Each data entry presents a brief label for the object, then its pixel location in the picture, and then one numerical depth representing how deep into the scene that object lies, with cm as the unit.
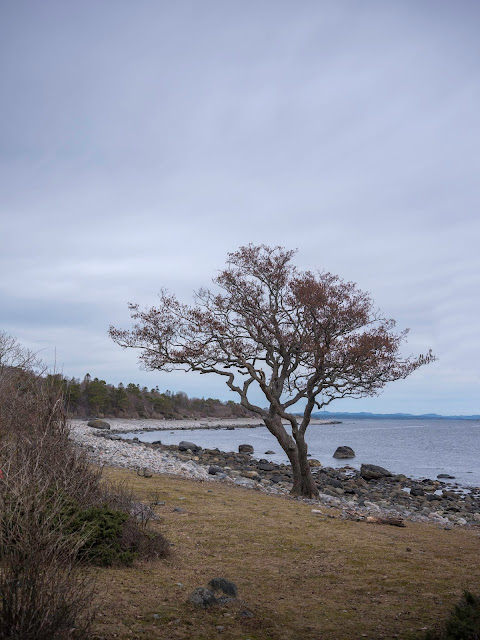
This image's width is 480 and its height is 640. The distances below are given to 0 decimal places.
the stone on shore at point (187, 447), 4003
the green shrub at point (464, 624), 454
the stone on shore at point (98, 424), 6604
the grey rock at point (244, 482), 1939
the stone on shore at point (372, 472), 3186
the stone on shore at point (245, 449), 4769
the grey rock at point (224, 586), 671
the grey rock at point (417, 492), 2625
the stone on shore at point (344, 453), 4738
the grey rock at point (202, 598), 627
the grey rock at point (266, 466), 3241
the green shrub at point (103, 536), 734
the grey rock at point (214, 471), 2233
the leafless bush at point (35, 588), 420
